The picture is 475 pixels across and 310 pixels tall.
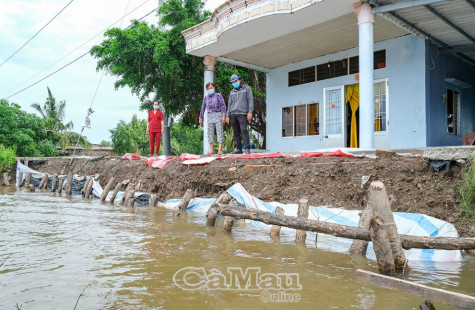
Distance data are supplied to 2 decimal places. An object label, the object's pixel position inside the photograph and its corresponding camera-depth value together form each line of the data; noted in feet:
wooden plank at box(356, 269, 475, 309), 8.47
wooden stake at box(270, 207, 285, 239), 18.15
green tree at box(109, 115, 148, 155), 92.07
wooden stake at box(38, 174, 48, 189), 46.83
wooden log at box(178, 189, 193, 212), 26.71
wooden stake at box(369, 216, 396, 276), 11.32
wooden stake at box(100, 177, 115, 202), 34.16
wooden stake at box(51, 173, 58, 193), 44.19
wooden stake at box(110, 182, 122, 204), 32.81
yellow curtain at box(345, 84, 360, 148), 38.09
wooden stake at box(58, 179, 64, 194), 42.54
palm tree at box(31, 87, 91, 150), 85.56
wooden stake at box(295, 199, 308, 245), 16.61
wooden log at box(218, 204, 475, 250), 11.74
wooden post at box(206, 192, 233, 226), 20.24
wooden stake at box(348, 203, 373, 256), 13.88
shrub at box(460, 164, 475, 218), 15.70
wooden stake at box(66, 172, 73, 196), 41.47
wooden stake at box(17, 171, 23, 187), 51.65
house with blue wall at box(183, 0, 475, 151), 28.37
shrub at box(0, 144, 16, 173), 55.88
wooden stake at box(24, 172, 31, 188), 48.07
